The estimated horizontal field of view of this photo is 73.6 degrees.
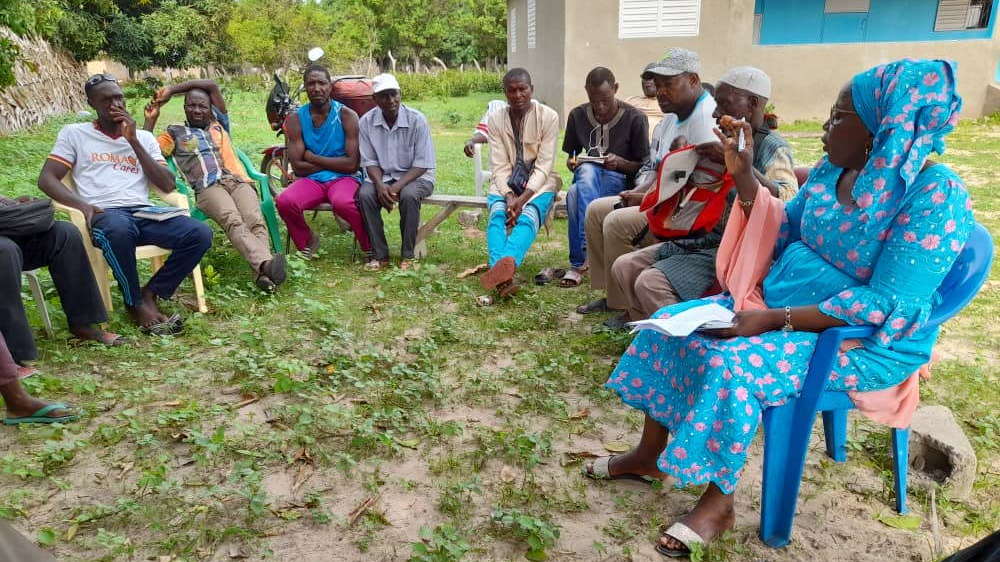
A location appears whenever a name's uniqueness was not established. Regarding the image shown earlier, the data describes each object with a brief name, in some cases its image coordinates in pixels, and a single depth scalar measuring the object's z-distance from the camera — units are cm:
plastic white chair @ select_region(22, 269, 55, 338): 387
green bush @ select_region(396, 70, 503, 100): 2361
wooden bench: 561
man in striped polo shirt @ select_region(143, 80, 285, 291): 498
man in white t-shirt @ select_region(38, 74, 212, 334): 412
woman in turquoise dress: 207
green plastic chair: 555
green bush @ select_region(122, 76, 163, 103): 902
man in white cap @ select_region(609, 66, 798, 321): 322
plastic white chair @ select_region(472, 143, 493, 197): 600
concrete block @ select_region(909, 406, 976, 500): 255
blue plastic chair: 218
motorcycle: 655
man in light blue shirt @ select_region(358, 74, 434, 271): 541
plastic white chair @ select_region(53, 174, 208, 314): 415
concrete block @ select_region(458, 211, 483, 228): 659
